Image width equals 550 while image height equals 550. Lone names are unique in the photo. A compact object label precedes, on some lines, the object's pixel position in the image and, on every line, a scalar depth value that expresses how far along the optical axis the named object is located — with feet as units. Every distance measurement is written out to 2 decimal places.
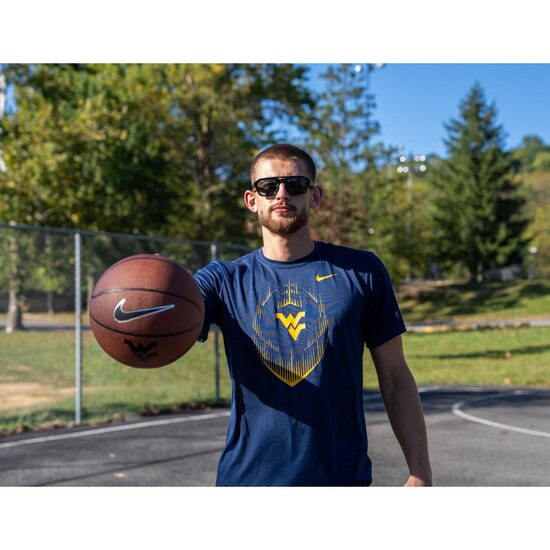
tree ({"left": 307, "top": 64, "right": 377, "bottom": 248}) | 93.35
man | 8.83
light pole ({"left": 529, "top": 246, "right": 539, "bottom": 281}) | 190.80
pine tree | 171.73
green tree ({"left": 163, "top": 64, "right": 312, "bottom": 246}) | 83.76
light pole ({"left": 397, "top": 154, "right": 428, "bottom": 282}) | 121.08
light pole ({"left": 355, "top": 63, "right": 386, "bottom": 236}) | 102.15
